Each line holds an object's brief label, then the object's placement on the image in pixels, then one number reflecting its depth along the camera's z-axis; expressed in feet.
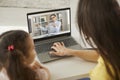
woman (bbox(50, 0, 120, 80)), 2.85
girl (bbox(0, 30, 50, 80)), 3.36
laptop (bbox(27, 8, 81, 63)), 4.74
